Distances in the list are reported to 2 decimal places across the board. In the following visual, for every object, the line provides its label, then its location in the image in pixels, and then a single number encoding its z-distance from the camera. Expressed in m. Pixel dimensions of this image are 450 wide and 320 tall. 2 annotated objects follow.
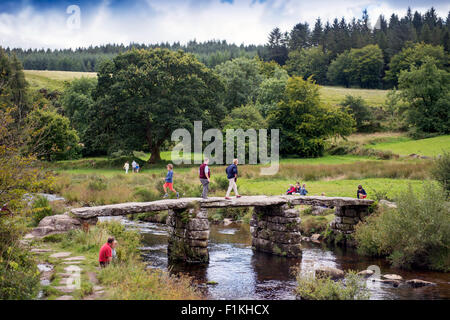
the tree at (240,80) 74.56
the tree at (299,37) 132.89
